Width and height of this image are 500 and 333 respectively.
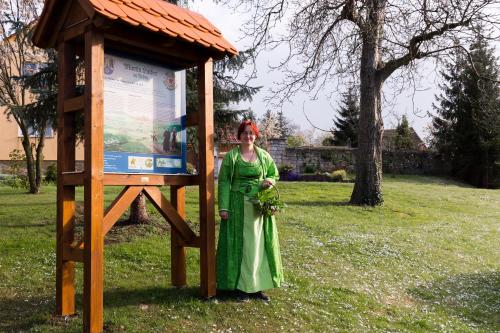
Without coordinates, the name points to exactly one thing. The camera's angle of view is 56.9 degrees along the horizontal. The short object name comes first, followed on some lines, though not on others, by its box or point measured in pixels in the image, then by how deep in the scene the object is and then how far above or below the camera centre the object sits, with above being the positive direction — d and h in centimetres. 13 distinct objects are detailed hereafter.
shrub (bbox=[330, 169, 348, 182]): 2370 -65
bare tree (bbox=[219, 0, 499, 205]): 1165 +338
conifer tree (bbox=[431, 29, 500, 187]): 2991 +188
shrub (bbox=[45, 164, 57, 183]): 2000 -39
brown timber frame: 424 -19
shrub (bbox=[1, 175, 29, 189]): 1416 -48
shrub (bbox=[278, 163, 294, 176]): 2578 -26
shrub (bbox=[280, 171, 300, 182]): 2504 -69
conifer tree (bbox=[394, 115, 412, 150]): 3344 +206
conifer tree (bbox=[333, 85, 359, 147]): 3741 +307
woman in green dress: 530 -75
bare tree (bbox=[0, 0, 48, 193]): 1412 +381
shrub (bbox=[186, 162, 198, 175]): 1914 -13
